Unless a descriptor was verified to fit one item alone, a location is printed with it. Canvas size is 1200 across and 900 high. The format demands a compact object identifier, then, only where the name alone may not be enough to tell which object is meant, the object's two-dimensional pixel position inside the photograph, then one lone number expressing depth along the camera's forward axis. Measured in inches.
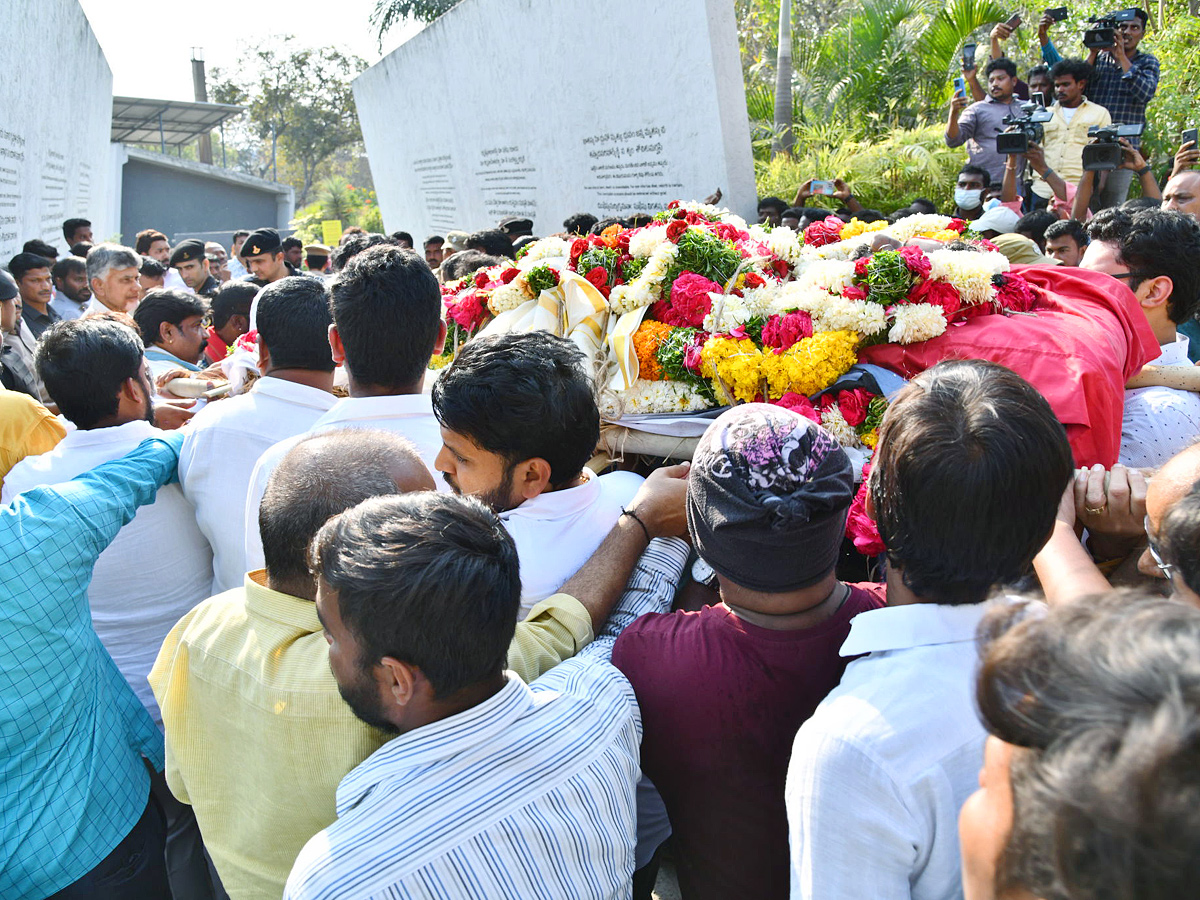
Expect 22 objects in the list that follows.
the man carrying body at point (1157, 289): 94.3
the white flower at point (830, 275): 101.3
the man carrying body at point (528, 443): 72.3
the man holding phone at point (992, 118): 286.5
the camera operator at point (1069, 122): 275.0
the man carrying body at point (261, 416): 97.1
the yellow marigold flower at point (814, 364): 92.6
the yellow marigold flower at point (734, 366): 97.4
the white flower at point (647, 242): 119.8
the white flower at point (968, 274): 96.1
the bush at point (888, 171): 378.0
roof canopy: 871.7
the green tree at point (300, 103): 1457.9
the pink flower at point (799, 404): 90.2
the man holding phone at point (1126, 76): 279.7
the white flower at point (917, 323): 92.1
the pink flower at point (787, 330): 97.6
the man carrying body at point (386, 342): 96.9
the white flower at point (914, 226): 128.3
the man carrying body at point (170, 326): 164.1
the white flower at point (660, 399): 101.6
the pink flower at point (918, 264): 96.3
